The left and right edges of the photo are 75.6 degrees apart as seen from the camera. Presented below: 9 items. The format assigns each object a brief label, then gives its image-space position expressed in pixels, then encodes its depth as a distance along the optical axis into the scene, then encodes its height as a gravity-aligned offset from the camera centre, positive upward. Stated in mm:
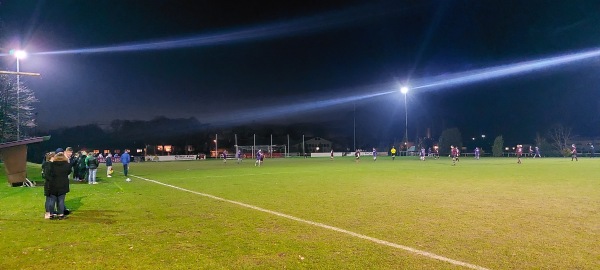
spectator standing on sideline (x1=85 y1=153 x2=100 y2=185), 21047 -841
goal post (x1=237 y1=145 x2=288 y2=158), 86438 -630
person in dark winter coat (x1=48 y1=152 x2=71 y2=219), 10055 -742
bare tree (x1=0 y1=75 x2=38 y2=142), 40656 +5023
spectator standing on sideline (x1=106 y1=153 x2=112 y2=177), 24625 -893
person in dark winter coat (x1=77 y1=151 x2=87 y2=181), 22828 -942
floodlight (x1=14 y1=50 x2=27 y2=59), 20477 +5366
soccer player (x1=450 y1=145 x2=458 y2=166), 39462 -701
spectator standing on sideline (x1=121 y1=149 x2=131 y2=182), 25383 -630
